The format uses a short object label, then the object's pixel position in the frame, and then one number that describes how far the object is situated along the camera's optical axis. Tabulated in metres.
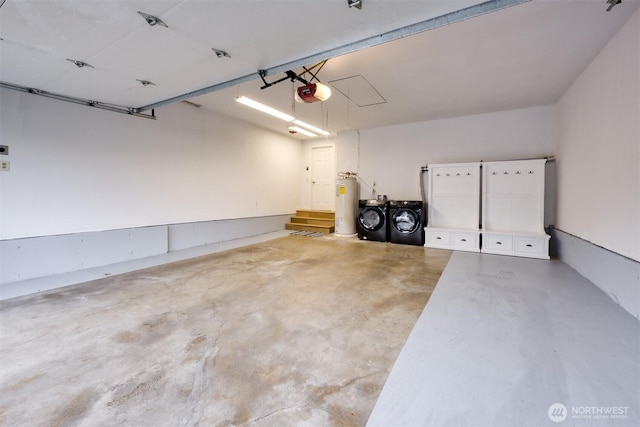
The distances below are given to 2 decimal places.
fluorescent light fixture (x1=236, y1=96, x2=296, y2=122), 4.43
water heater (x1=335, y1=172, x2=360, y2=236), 6.98
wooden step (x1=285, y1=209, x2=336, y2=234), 7.61
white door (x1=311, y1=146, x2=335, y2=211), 8.44
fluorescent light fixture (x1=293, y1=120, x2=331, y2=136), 6.10
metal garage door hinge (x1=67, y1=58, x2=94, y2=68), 2.68
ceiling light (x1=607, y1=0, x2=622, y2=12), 2.25
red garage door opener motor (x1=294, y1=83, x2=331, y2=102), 3.28
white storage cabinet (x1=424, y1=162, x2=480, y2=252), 5.36
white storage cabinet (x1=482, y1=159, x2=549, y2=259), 4.75
